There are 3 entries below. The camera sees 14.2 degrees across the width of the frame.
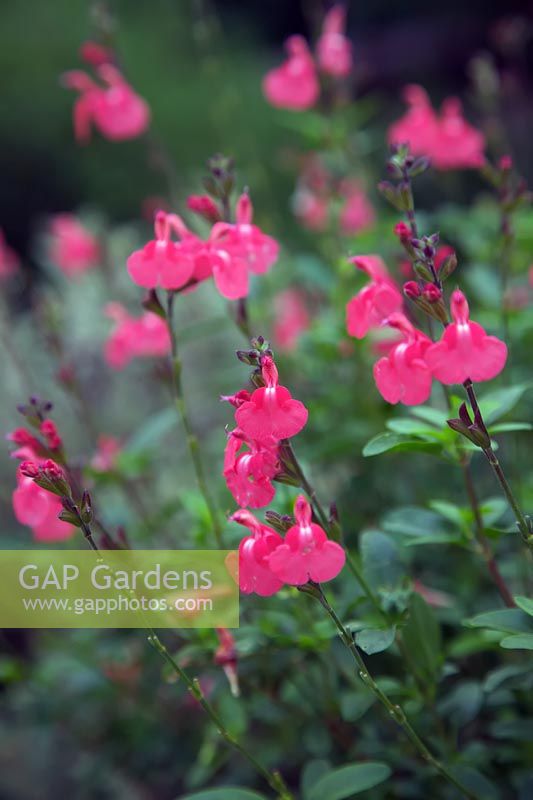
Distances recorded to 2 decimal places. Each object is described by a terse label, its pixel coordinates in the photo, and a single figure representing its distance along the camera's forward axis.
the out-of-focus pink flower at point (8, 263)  0.97
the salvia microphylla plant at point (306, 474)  0.55
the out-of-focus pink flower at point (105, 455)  0.73
